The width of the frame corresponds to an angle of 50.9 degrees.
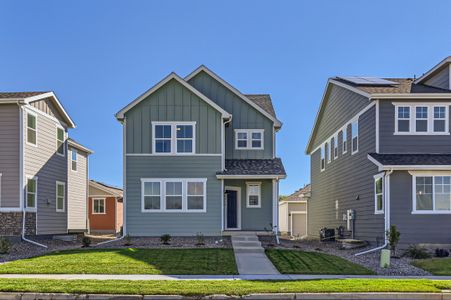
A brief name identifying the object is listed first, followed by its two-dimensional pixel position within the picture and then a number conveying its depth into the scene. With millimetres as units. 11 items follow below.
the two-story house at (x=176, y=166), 21531
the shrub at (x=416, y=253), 16312
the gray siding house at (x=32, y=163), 20156
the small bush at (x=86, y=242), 18875
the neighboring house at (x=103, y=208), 35969
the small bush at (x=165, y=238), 19391
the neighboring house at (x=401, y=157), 18172
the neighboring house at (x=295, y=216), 36562
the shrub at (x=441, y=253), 16531
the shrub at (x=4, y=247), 16891
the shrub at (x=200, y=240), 19281
